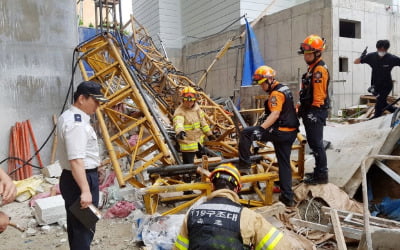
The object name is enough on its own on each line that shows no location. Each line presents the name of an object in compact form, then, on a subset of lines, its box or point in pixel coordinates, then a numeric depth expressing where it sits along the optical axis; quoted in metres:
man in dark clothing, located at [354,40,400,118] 6.22
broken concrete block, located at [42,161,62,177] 6.61
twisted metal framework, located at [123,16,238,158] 5.88
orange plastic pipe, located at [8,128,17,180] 6.66
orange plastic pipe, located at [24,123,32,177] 6.79
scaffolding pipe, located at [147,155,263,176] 4.50
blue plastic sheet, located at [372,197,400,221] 3.81
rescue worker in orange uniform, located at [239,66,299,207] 4.20
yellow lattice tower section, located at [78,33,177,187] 4.78
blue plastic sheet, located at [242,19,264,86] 11.01
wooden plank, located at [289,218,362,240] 3.17
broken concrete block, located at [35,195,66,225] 4.41
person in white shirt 2.56
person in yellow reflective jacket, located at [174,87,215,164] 5.25
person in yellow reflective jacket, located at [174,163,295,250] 1.82
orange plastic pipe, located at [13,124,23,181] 6.63
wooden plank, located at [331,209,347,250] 2.72
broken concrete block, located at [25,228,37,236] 4.26
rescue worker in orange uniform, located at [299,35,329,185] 4.33
